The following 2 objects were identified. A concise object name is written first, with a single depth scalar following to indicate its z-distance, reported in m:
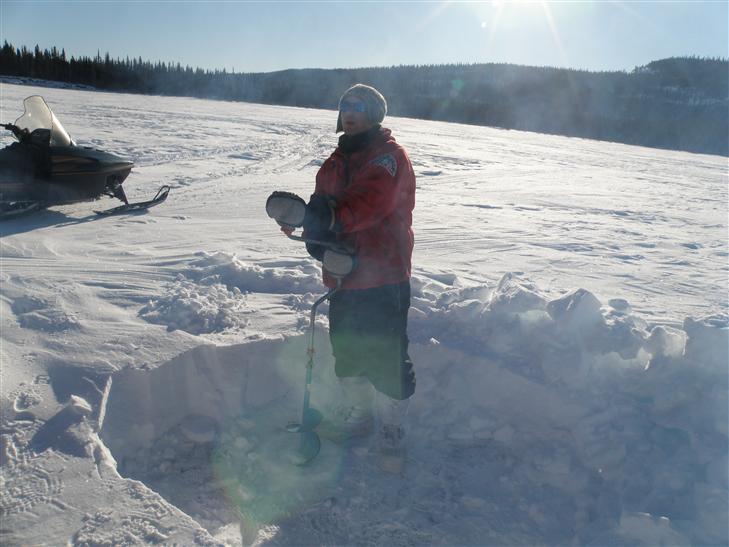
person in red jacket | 1.90
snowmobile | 5.49
